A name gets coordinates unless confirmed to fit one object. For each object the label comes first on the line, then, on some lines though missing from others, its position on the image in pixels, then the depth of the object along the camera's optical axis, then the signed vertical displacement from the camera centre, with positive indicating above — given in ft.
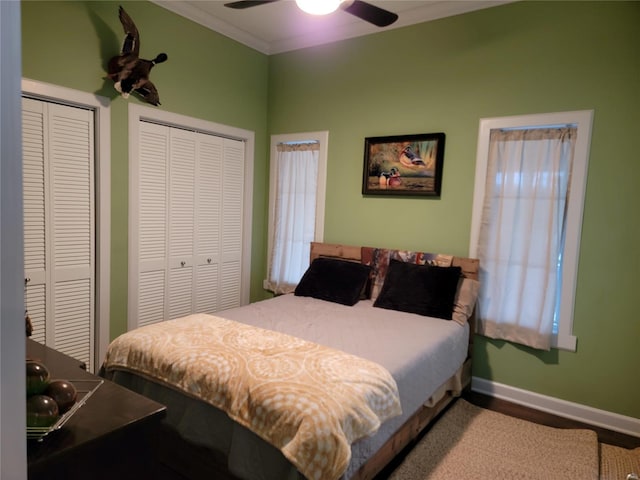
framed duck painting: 10.73 +1.24
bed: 5.18 -2.55
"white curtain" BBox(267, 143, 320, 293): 13.11 -0.32
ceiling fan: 7.38 +3.69
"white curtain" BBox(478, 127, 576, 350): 9.21 -0.39
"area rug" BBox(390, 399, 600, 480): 7.07 -4.48
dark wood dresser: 3.02 -1.94
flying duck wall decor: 9.21 +3.02
